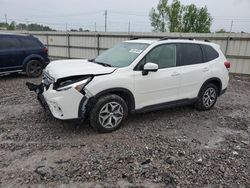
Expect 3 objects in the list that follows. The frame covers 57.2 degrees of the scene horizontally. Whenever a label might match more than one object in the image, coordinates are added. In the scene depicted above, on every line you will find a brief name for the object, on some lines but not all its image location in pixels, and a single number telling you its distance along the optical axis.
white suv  3.77
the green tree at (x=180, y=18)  32.91
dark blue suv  8.24
